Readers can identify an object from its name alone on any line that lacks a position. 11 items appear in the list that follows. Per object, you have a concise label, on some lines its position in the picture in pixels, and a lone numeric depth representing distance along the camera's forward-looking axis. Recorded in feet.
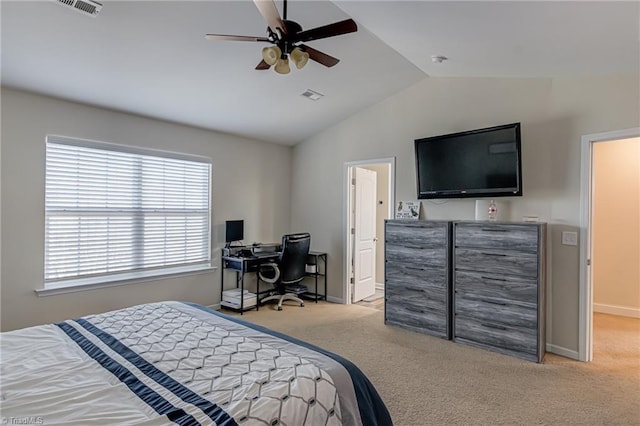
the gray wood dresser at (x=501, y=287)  10.59
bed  4.18
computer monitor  16.14
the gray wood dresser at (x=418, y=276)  12.45
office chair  15.69
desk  15.23
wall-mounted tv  11.29
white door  17.61
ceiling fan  6.82
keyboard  16.07
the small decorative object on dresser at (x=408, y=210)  14.51
